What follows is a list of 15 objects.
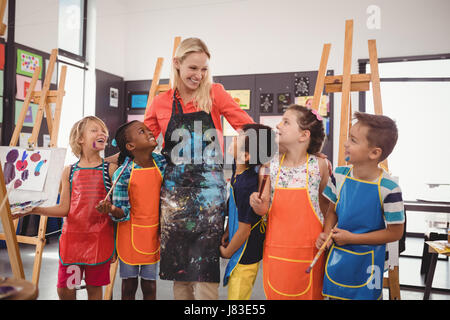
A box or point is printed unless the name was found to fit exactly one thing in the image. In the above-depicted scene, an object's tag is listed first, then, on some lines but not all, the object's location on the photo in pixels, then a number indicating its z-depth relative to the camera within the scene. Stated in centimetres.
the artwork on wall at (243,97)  514
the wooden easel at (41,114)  226
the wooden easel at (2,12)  163
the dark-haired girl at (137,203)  158
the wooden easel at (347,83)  196
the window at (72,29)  479
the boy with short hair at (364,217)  134
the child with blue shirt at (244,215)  139
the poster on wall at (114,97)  554
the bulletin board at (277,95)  486
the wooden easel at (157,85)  246
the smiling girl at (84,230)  168
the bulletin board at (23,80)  395
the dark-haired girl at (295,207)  138
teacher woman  143
